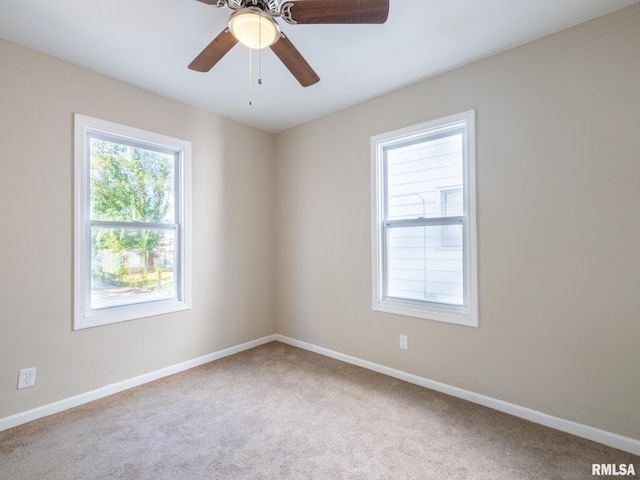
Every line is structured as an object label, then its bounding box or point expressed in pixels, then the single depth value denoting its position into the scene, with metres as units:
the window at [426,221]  2.53
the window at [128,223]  2.52
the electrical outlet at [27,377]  2.20
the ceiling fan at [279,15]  1.44
